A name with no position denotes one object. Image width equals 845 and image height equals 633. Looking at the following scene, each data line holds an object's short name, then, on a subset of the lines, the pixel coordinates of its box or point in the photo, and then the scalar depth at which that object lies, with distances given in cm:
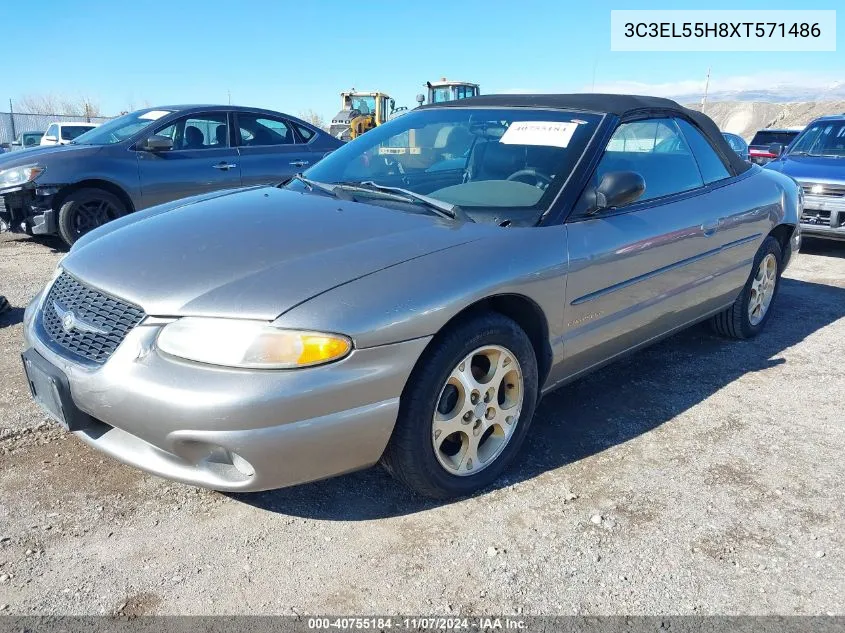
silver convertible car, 210
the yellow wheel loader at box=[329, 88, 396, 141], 1863
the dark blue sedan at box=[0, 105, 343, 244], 640
